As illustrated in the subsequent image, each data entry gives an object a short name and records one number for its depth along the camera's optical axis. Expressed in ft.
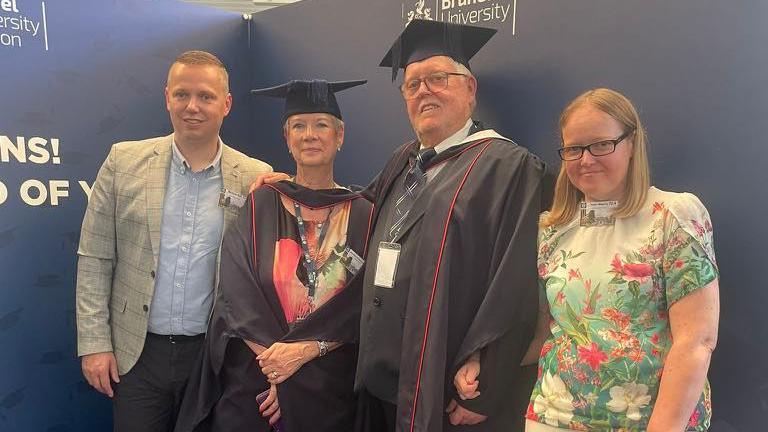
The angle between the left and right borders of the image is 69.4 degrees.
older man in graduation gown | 5.30
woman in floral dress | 4.26
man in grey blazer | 7.31
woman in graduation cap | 6.60
